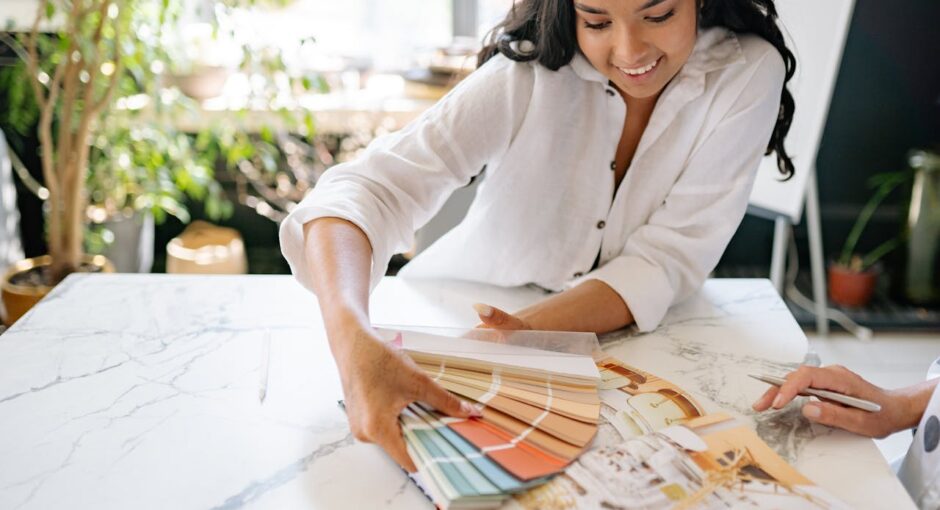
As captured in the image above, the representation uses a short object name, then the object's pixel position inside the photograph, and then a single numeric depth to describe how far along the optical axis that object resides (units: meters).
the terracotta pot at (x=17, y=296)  2.26
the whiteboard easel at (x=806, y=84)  2.36
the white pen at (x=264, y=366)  1.06
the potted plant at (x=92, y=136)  2.21
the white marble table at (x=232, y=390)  0.87
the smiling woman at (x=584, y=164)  1.22
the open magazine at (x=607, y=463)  0.83
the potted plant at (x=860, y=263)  3.12
